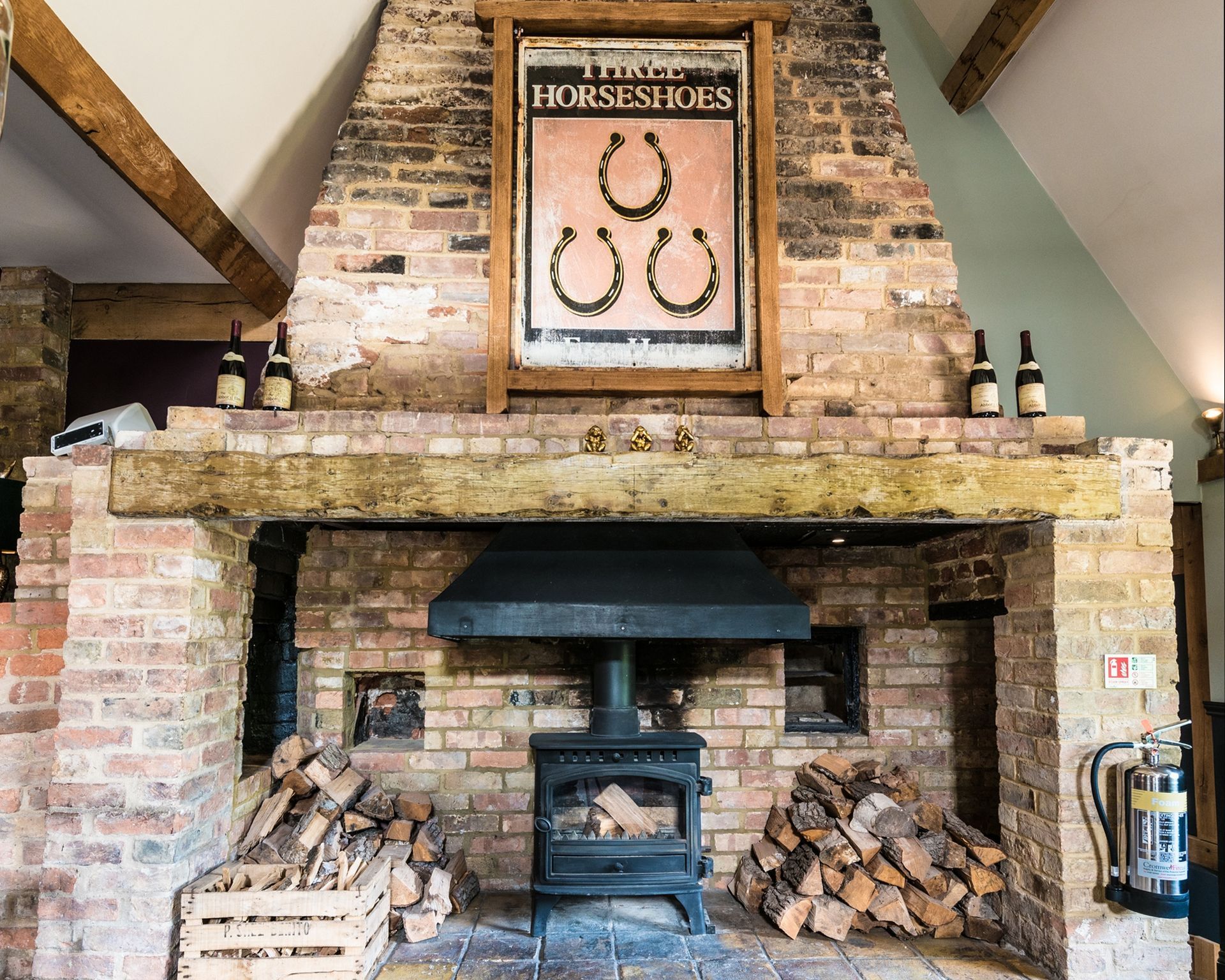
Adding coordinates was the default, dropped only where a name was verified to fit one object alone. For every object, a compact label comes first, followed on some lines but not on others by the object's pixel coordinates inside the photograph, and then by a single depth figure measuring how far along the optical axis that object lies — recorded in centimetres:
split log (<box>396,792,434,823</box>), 311
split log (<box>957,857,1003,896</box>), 288
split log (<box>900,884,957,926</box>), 284
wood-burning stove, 261
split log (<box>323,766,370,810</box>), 304
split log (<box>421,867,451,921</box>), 285
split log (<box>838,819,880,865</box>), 292
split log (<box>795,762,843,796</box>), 326
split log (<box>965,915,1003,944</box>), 282
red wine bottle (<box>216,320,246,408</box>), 278
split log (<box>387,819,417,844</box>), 301
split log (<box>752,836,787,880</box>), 313
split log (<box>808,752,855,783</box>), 332
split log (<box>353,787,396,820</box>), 305
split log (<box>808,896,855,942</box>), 281
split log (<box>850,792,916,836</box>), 301
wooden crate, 240
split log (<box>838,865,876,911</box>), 284
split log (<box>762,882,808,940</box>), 283
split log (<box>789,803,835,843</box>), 308
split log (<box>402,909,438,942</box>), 276
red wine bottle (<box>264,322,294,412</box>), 276
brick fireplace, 252
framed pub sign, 289
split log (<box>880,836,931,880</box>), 291
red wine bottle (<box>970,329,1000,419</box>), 283
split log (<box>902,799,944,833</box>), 307
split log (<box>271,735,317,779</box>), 310
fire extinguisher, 239
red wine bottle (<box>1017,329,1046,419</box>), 289
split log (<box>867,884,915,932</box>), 283
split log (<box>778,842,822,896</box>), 290
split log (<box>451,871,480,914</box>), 301
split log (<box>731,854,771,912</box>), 307
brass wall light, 391
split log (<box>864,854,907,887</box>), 290
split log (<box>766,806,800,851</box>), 315
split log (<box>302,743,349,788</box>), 306
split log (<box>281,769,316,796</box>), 304
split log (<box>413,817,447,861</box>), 299
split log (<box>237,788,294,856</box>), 285
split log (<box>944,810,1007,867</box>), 291
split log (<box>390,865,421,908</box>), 283
